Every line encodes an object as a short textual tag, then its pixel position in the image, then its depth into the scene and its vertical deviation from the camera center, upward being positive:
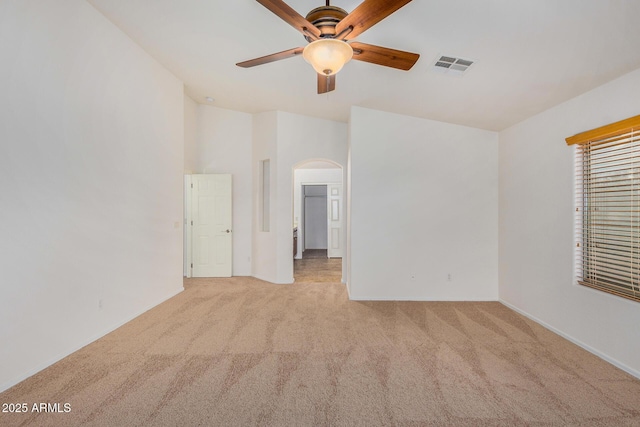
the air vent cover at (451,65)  2.60 +1.39
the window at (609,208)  2.38 +0.03
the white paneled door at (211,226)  5.55 -0.30
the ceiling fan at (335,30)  1.52 +1.08
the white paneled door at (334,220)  7.66 -0.25
